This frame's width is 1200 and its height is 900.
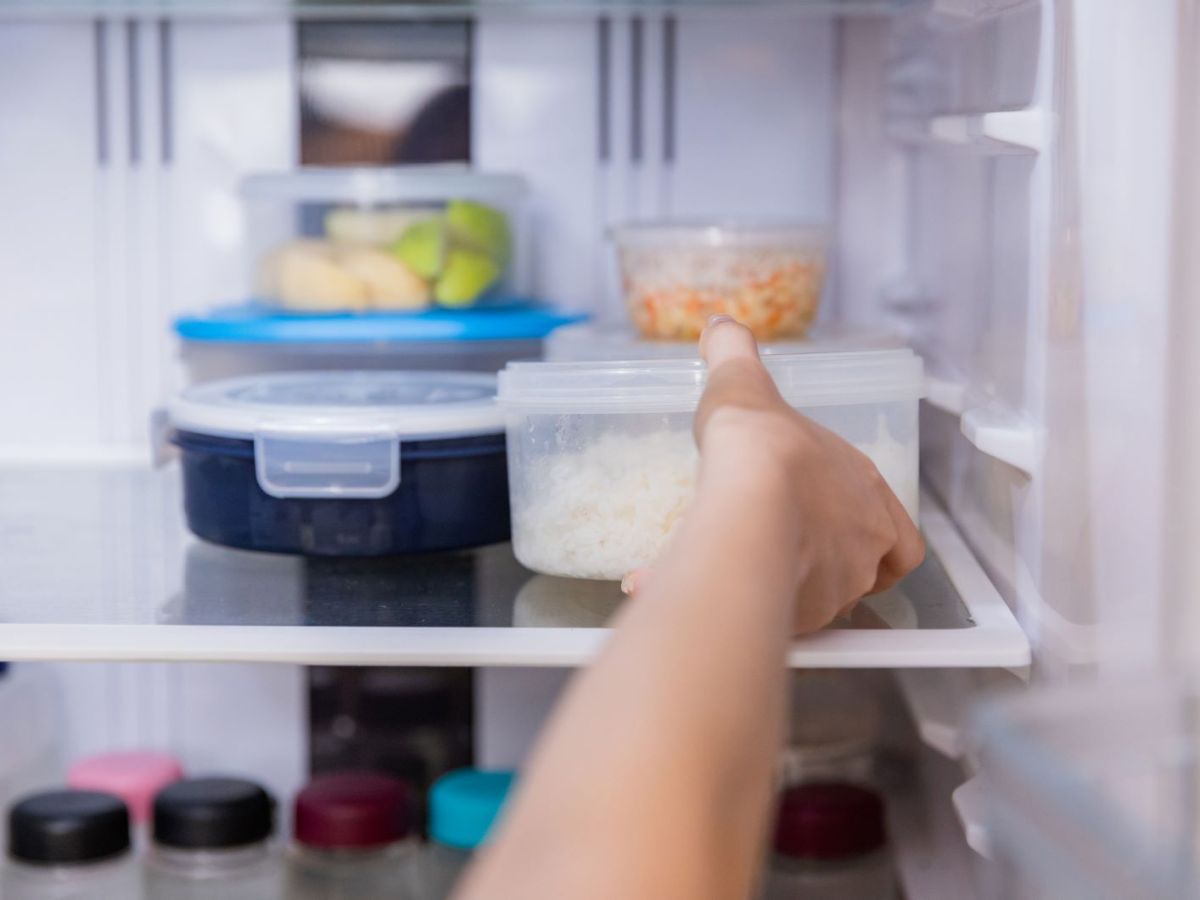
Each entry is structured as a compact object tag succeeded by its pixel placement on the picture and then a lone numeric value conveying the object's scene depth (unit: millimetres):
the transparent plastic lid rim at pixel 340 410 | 986
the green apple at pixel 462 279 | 1271
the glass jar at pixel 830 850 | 1235
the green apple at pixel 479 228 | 1279
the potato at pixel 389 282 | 1255
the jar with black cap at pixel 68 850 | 1201
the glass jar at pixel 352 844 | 1261
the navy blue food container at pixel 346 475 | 986
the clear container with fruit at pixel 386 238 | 1261
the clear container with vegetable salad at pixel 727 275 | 1139
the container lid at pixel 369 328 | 1234
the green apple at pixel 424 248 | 1257
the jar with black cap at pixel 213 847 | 1234
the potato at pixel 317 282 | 1263
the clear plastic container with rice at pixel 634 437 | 884
